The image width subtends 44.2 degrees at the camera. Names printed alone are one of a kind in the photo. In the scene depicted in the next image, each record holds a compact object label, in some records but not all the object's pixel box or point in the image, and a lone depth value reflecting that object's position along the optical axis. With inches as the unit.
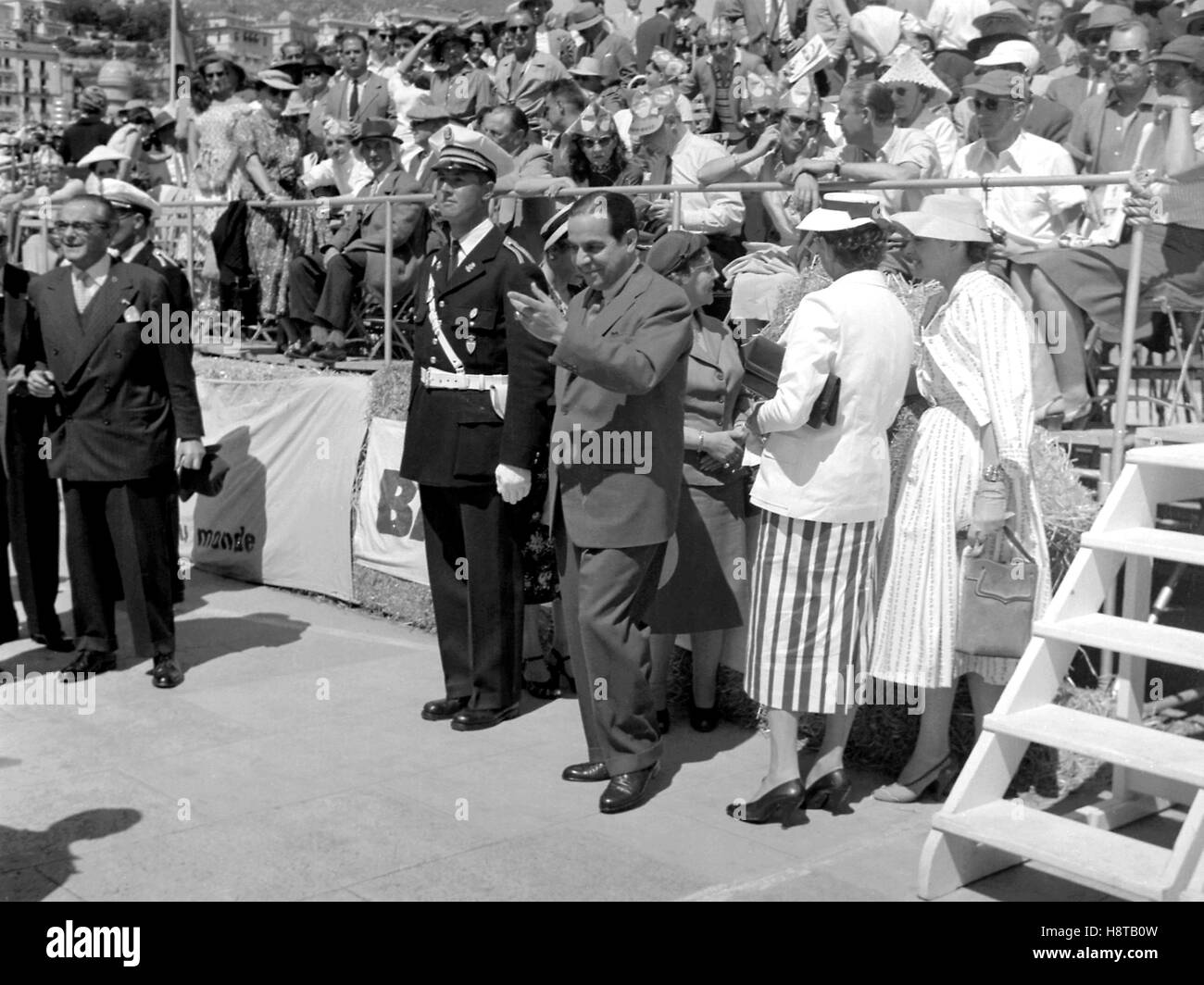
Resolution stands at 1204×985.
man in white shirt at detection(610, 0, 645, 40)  583.2
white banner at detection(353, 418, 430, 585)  316.8
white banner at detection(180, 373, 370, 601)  336.2
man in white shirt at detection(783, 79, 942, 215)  285.7
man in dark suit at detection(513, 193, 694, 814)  205.9
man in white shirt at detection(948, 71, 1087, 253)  258.1
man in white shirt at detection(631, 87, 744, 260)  324.8
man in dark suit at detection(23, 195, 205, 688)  270.1
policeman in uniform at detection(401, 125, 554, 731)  245.1
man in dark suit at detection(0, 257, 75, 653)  295.1
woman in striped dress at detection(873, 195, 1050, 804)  195.3
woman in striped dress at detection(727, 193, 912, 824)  193.8
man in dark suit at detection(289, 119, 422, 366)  342.0
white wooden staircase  162.4
